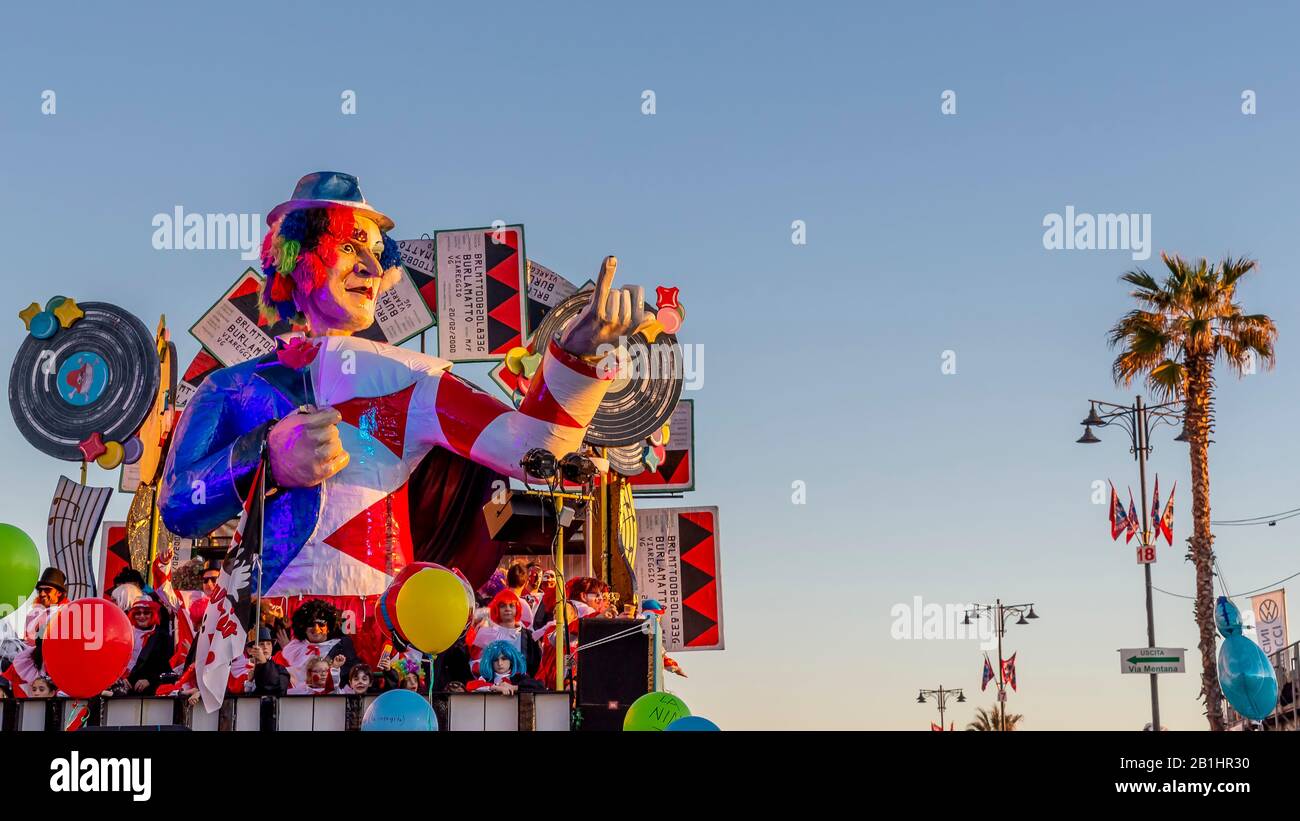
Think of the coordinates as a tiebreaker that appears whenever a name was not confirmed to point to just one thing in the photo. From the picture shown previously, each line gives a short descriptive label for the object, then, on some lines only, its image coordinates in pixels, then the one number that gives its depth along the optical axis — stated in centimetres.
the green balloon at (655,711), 959
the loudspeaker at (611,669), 1109
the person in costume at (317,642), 1158
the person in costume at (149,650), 1240
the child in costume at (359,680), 1125
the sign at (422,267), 1905
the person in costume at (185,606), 1223
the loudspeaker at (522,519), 1250
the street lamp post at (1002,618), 3447
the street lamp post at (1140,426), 2428
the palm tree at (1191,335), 2353
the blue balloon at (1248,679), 1311
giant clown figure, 1182
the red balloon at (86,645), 1041
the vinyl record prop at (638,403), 1581
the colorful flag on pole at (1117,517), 2517
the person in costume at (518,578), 1422
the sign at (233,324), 1947
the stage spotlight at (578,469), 1166
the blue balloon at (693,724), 868
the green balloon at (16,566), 1154
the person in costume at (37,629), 1205
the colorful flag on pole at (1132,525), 2478
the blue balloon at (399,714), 907
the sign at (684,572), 2102
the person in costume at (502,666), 1162
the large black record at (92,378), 1595
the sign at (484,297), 1881
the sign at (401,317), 1886
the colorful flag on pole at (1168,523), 2442
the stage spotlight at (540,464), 1170
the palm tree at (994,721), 4209
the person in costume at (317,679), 1145
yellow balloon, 1066
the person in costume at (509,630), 1216
